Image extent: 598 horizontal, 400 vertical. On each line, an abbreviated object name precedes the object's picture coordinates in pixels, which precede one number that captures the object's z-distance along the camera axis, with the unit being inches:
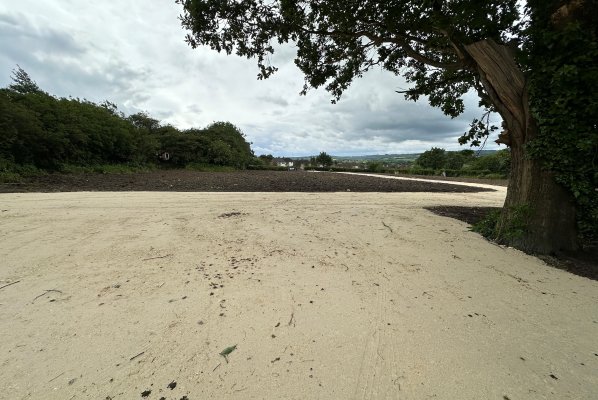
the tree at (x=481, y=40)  164.7
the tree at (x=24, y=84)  756.5
